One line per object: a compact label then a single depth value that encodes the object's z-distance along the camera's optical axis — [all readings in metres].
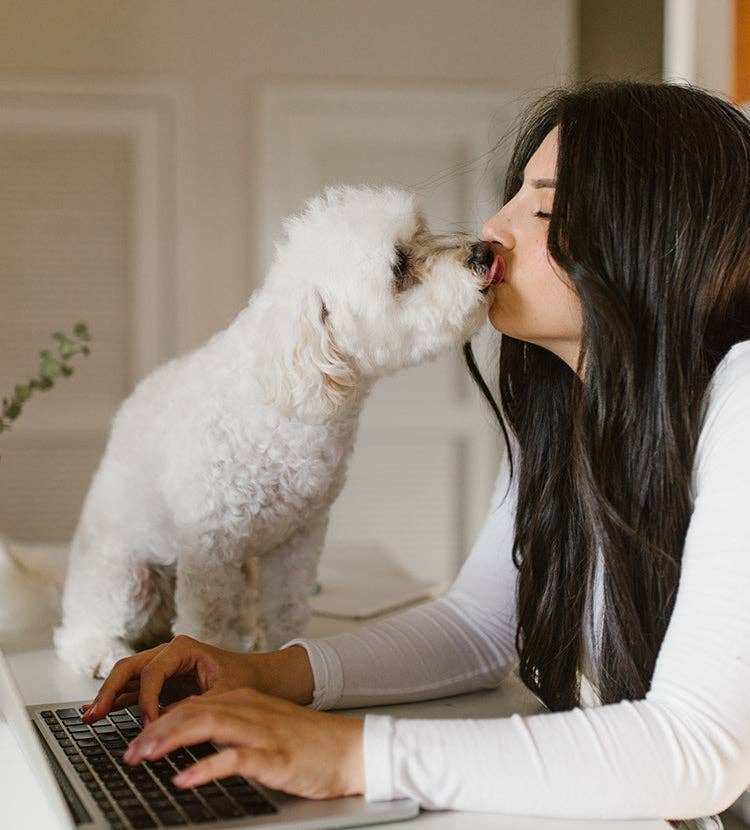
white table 0.83
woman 0.83
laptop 0.80
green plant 1.30
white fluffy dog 1.32
